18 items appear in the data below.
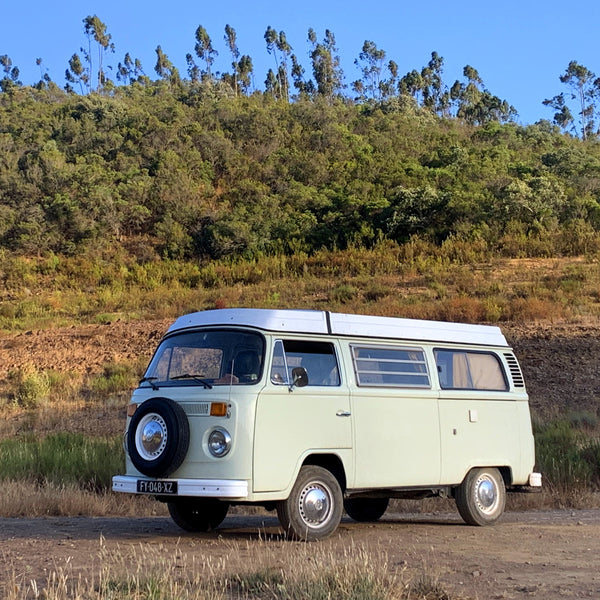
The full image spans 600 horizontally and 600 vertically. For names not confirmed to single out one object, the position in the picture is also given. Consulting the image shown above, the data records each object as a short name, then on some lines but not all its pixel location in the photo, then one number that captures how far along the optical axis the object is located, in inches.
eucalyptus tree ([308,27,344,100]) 4254.4
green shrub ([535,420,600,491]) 552.1
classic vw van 340.2
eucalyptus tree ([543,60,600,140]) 4205.2
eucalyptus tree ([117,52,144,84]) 5019.7
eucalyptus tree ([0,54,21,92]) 5047.5
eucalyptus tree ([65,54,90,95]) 4884.4
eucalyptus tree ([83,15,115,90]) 4845.0
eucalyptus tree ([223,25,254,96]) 4436.8
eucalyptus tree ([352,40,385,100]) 4539.9
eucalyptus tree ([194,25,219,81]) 4719.5
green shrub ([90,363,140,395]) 993.5
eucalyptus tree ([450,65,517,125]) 3789.4
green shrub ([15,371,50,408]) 949.2
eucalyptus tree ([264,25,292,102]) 4251.5
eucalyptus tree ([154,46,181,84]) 4680.1
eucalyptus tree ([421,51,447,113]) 4190.5
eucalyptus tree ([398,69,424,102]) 4286.4
